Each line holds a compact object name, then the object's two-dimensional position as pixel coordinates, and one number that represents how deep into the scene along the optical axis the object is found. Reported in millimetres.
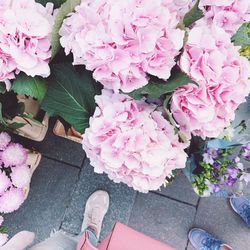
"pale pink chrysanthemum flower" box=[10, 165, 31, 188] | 1533
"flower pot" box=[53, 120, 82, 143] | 1786
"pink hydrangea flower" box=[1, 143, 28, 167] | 1523
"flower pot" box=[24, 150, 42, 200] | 1812
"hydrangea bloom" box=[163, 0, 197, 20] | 814
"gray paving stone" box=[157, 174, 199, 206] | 2043
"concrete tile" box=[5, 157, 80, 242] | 2055
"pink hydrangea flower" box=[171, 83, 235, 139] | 810
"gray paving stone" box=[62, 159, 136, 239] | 2051
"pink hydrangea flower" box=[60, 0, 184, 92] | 758
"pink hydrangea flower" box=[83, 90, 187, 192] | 842
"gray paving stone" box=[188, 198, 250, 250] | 2031
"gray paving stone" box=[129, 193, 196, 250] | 2043
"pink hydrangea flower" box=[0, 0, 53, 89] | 831
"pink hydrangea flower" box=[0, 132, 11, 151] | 1521
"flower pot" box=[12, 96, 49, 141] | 1614
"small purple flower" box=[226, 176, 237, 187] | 1546
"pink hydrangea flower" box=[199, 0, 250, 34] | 825
